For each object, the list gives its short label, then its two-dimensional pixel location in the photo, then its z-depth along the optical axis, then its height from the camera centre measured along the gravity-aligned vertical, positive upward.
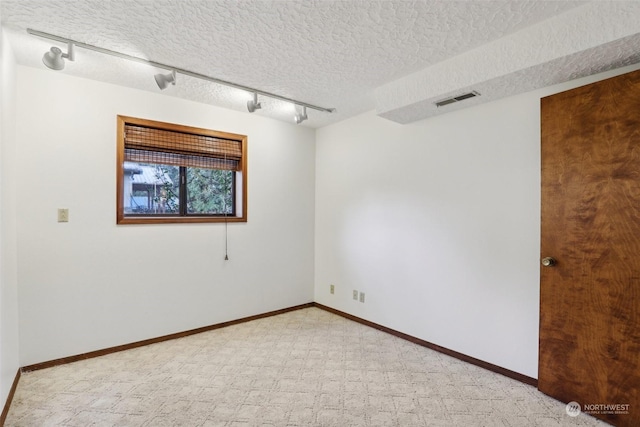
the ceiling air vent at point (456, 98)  2.47 +0.93
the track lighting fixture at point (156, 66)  2.12 +1.13
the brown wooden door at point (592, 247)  1.85 -0.20
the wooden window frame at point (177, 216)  2.89 +0.33
